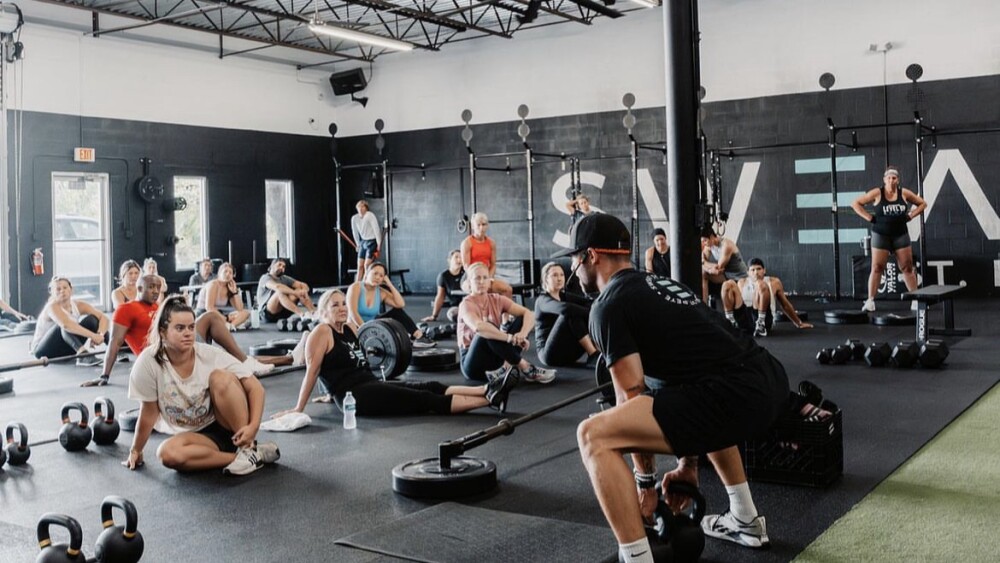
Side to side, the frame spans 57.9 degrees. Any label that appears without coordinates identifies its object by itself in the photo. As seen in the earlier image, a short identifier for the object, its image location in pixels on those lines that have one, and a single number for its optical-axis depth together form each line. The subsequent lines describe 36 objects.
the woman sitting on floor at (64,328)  6.92
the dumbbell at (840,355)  6.04
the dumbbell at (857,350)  6.10
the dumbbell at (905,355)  5.79
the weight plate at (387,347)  5.38
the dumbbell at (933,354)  5.71
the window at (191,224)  12.46
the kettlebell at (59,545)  2.30
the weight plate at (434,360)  6.49
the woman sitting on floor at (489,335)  5.59
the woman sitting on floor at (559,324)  5.86
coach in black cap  2.28
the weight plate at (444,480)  3.33
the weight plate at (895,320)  7.93
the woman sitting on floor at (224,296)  8.20
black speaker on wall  14.12
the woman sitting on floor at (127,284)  7.35
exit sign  11.22
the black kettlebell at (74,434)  4.25
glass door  11.18
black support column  4.22
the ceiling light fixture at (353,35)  9.27
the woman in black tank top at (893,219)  8.16
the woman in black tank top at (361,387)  4.71
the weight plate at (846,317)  8.23
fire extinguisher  10.68
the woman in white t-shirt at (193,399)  3.64
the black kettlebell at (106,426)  4.40
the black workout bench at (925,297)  6.27
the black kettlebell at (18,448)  4.04
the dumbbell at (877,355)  5.88
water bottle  4.61
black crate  3.28
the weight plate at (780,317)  8.64
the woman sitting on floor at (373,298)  6.52
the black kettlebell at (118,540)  2.41
